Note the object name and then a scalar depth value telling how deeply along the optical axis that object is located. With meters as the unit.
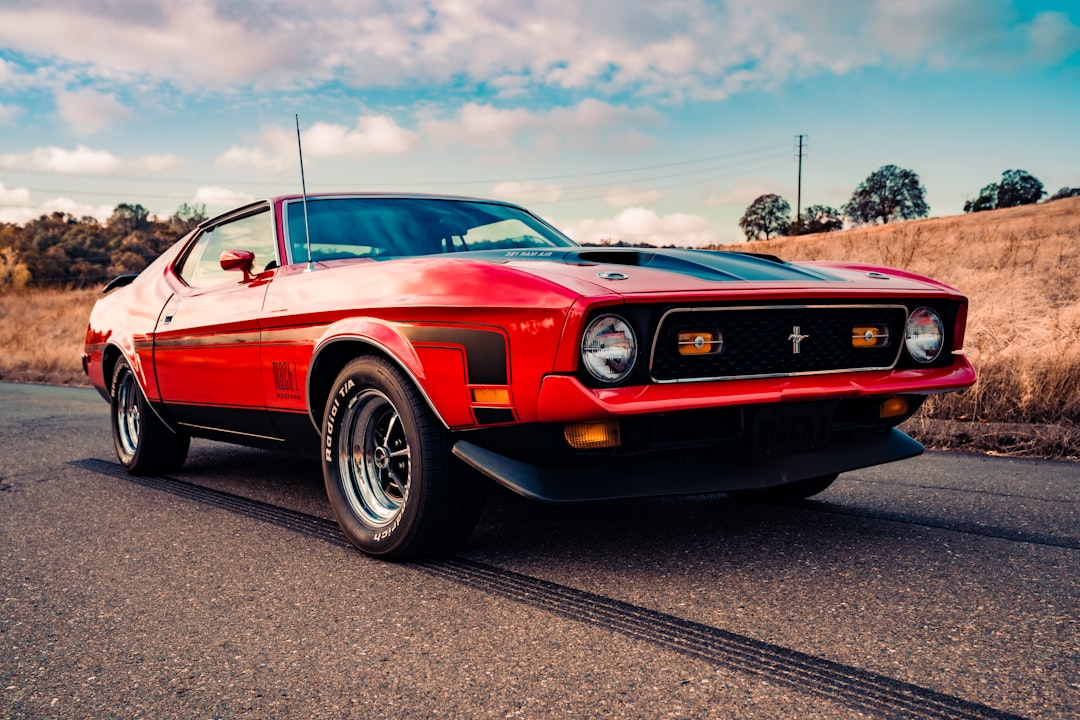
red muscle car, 2.62
